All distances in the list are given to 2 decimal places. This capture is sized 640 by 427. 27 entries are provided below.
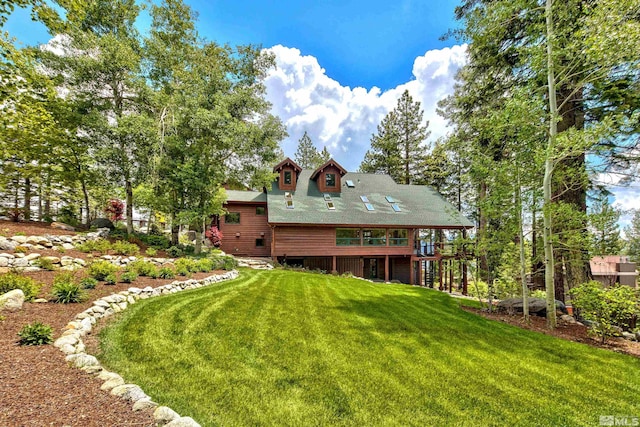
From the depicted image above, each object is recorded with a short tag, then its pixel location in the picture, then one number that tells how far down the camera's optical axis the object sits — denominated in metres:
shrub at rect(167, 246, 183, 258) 10.80
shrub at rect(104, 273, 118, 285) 6.04
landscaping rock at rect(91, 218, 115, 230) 11.73
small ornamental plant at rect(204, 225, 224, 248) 14.87
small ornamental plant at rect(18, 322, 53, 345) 3.26
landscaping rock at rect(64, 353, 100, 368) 2.96
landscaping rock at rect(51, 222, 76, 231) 10.00
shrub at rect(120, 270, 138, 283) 6.36
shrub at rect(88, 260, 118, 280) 6.08
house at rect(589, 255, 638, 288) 17.09
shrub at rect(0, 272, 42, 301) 4.42
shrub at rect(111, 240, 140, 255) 8.77
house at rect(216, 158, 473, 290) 14.81
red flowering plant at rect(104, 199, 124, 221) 15.22
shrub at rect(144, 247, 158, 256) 9.49
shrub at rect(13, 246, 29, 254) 6.23
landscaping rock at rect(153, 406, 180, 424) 2.28
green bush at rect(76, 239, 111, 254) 8.09
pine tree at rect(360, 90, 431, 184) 24.11
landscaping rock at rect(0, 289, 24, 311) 3.99
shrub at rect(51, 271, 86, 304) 4.71
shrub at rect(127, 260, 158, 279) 7.25
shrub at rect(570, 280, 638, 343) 4.93
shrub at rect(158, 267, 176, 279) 7.61
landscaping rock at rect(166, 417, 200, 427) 2.20
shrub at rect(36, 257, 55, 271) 5.96
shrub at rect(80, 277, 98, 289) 5.49
